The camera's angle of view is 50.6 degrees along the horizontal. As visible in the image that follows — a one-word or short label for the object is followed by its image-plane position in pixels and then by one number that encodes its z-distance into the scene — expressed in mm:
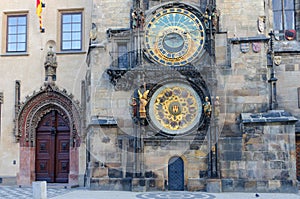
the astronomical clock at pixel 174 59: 11002
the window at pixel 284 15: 13212
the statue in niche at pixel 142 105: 10875
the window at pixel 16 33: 14148
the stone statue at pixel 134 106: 10996
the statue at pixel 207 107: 10762
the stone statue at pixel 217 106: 10819
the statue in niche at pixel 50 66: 13554
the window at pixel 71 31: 13931
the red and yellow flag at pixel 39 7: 13315
